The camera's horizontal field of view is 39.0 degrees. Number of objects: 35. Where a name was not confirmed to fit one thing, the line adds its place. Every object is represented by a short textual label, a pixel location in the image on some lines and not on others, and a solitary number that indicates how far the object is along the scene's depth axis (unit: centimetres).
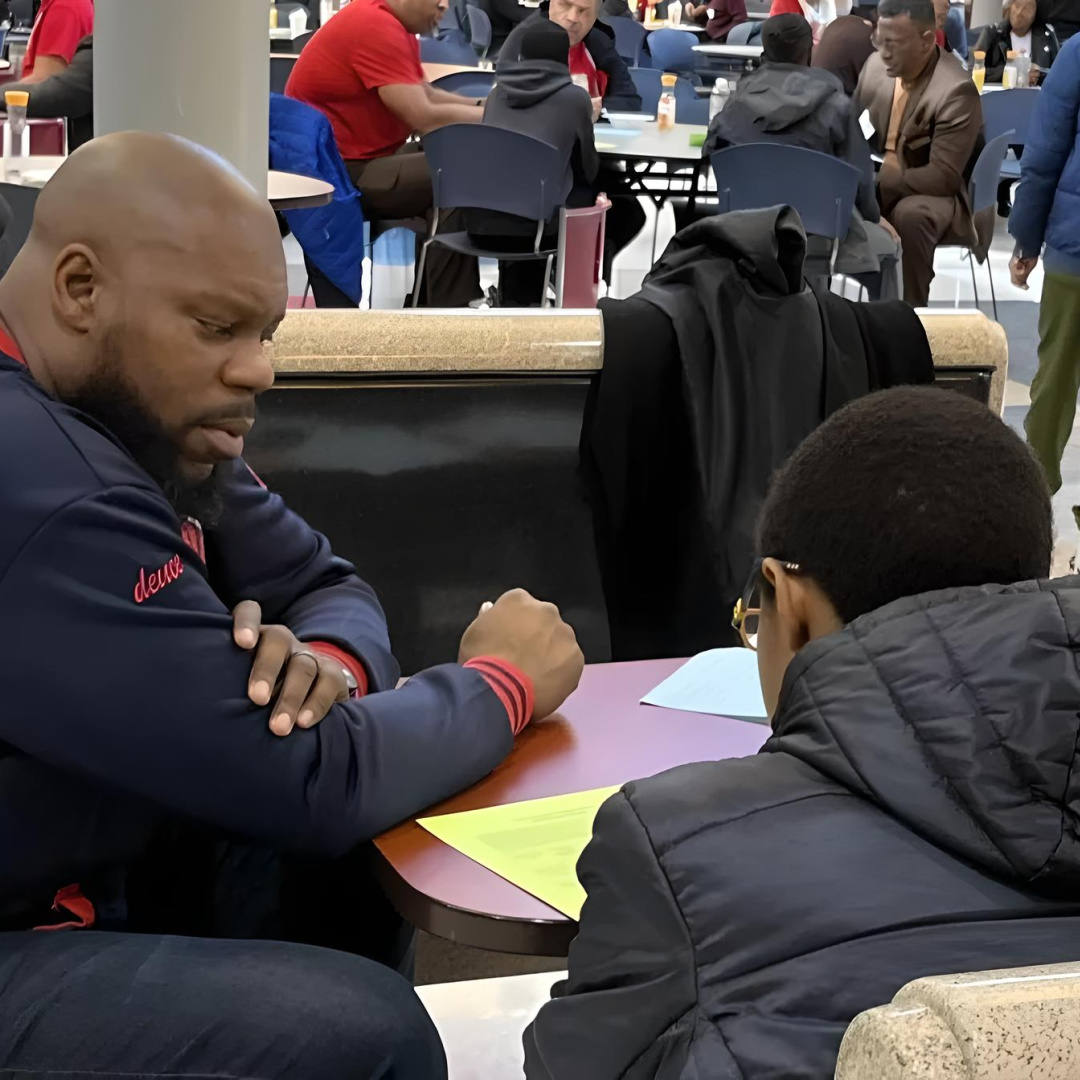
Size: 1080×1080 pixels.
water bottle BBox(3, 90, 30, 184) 464
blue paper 158
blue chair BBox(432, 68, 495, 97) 741
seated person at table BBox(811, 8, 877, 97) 771
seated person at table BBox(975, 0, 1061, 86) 1005
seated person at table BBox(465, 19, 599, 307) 571
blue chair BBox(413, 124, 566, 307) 550
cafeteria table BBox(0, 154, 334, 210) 427
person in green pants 440
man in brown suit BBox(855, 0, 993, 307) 607
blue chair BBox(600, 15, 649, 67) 1108
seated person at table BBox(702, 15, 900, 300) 574
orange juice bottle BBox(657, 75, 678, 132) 674
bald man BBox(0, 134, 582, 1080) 116
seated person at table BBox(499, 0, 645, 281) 679
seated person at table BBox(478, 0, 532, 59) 1085
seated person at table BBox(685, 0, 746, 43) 1180
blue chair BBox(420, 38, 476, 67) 891
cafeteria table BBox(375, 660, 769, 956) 119
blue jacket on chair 518
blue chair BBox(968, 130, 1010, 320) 641
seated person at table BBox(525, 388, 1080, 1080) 87
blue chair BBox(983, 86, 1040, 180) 797
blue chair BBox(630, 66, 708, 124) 861
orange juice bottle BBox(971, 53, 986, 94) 848
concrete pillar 262
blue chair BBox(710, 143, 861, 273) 545
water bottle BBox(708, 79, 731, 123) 704
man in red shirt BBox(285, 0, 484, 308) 596
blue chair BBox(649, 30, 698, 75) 1088
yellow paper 123
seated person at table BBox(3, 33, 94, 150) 567
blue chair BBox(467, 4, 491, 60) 1104
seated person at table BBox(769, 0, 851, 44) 1052
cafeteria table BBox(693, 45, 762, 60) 1064
